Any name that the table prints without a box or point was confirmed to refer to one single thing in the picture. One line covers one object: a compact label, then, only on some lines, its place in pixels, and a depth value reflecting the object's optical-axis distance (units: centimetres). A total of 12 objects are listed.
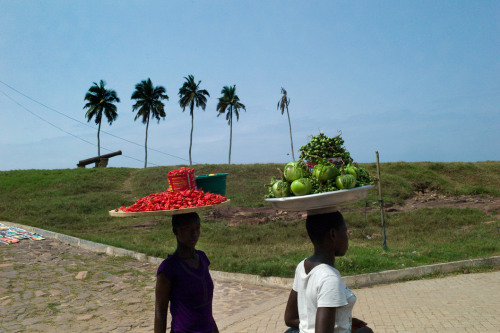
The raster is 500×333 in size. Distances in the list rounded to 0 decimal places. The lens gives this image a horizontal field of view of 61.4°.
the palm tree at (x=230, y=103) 4647
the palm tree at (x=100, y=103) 4353
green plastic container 437
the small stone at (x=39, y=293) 758
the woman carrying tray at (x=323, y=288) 203
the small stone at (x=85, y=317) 665
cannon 3459
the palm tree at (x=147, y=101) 4356
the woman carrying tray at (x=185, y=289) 286
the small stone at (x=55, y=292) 768
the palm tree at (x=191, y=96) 4441
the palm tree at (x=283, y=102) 4284
